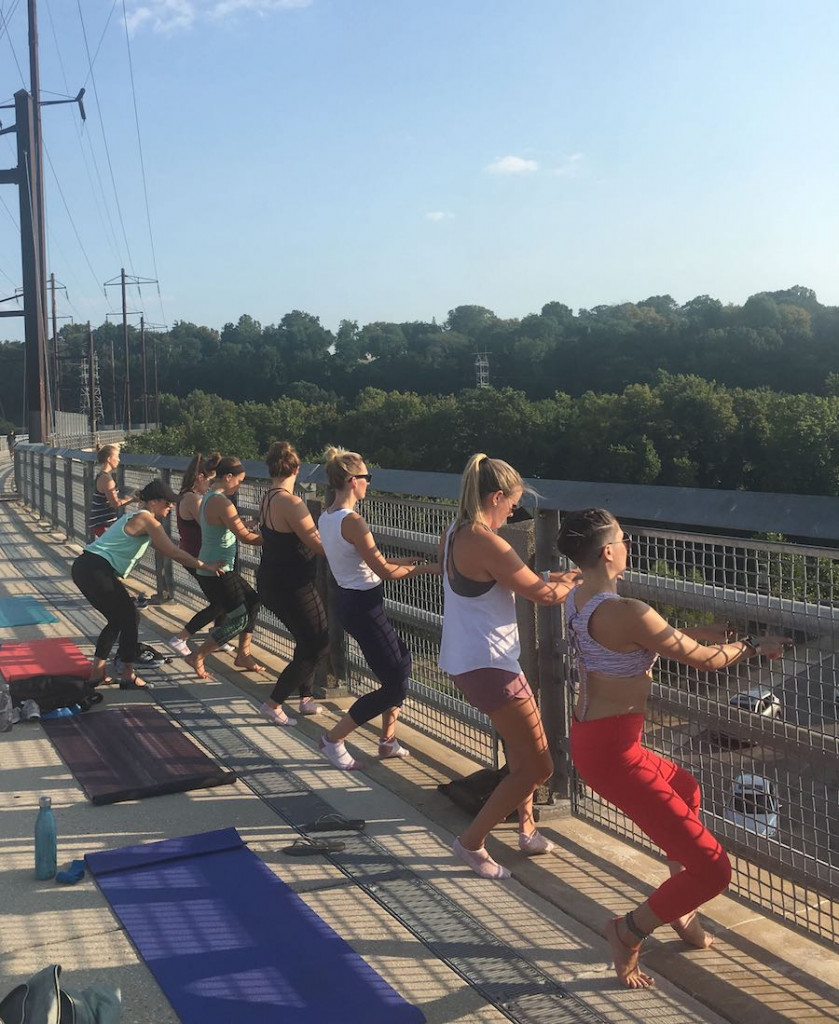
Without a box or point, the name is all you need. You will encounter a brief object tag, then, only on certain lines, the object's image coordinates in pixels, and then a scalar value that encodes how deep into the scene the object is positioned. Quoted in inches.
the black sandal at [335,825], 197.9
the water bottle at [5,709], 271.0
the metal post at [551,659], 193.3
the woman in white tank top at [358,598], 226.7
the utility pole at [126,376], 3003.0
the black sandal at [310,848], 187.0
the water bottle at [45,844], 174.9
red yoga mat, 322.7
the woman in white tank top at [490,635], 168.4
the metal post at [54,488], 821.2
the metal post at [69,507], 734.5
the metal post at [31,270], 1326.3
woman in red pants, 135.9
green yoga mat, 432.5
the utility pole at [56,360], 2242.6
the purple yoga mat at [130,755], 222.7
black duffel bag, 283.3
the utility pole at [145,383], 3484.3
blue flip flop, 175.5
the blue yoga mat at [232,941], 136.3
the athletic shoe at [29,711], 276.4
